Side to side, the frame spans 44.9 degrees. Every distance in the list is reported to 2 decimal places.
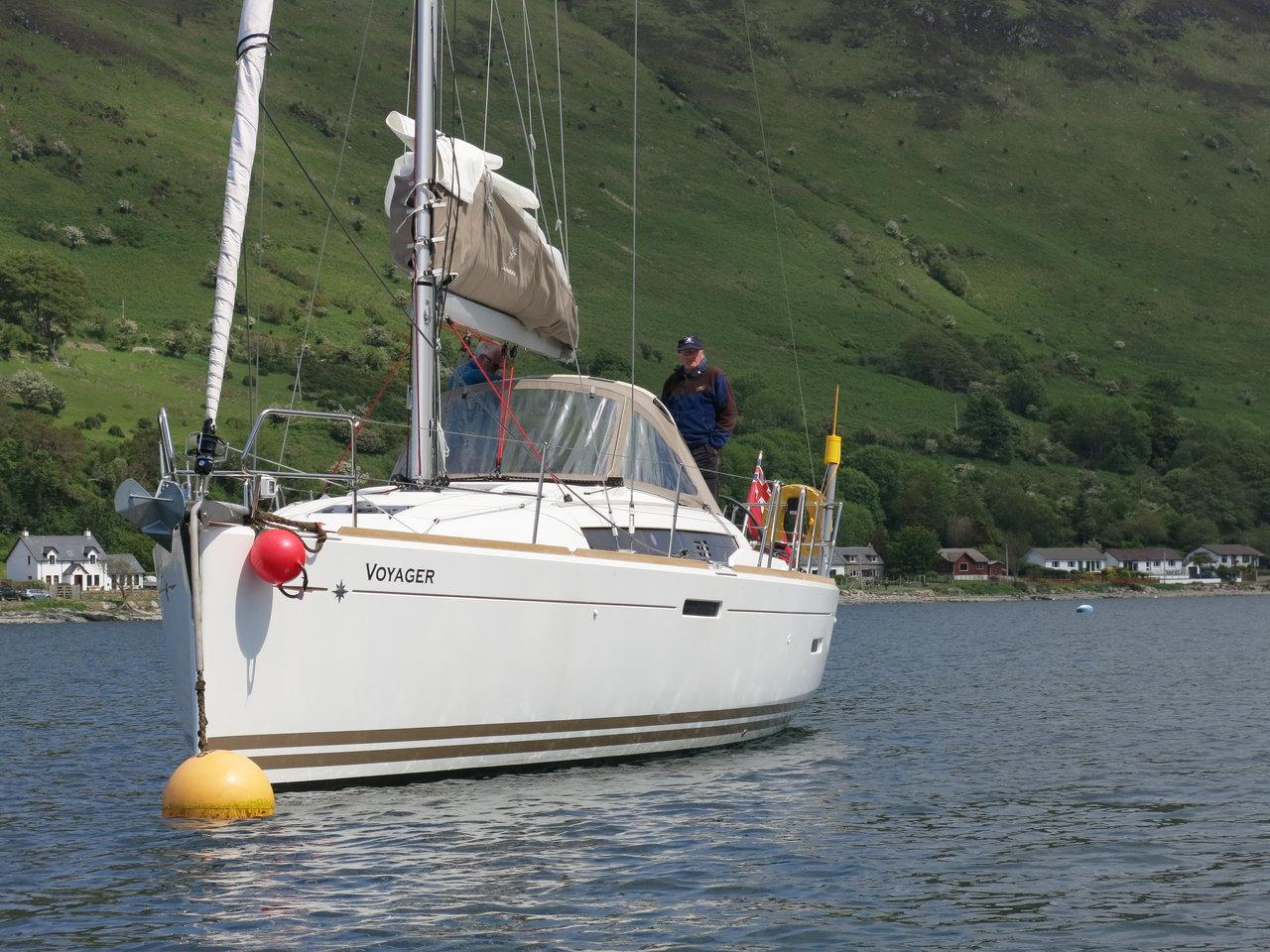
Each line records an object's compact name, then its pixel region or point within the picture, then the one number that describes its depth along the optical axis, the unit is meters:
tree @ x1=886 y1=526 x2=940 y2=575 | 122.38
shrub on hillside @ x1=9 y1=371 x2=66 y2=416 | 96.12
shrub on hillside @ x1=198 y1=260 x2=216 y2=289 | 126.84
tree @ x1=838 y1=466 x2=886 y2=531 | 126.19
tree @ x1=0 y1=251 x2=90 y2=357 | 110.56
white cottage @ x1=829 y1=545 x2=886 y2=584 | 121.12
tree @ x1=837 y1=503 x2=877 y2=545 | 120.06
